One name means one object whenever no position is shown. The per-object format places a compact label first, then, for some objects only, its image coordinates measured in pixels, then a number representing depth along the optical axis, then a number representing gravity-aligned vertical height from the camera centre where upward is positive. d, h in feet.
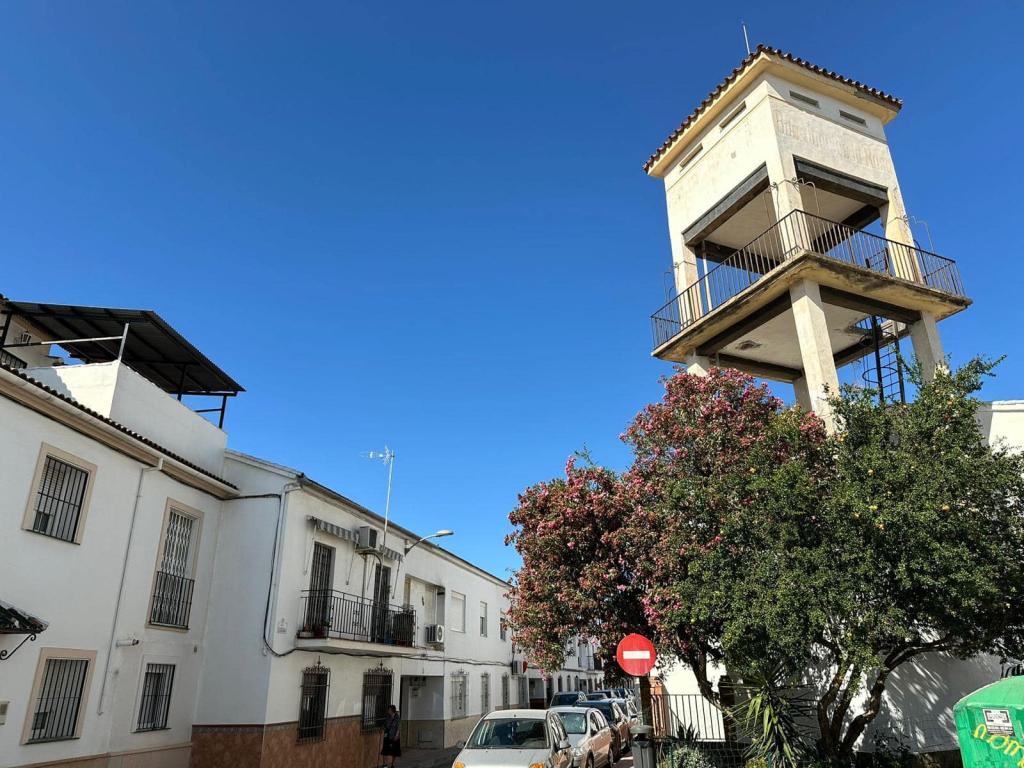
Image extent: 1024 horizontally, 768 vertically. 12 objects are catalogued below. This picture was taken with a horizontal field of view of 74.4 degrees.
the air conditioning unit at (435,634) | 73.87 +2.33
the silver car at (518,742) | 34.32 -4.49
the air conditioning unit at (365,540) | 58.13 +9.43
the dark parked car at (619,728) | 55.26 -5.85
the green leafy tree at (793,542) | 27.58 +4.80
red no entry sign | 32.48 -0.02
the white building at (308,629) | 45.52 +2.14
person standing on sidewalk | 53.67 -6.07
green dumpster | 20.93 -2.22
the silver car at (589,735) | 44.93 -5.29
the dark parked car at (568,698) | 100.99 -6.08
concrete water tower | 45.27 +30.76
